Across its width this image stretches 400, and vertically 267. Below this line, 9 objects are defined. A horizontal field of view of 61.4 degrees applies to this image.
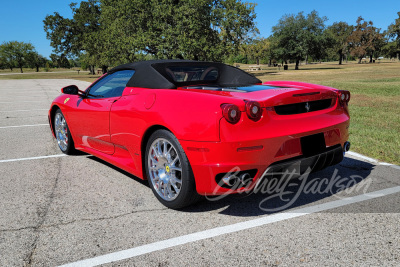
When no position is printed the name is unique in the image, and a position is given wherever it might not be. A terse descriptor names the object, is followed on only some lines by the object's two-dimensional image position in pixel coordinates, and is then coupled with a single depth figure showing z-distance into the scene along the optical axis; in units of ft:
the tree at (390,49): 297.94
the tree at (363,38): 277.85
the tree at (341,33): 281.95
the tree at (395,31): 274.57
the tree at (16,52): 290.15
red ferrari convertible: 8.93
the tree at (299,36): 181.88
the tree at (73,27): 184.55
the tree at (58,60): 273.17
